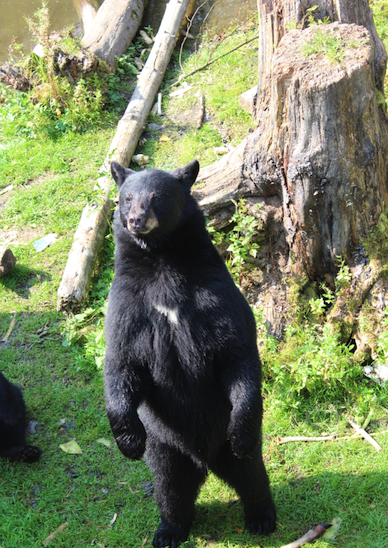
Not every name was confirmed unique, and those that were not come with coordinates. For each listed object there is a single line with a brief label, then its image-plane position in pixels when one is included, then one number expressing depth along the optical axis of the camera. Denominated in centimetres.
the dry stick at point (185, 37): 902
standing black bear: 320
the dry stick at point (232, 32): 893
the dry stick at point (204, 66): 870
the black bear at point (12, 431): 463
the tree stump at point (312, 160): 409
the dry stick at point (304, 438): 446
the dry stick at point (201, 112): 777
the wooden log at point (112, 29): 898
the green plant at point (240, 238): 497
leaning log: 588
